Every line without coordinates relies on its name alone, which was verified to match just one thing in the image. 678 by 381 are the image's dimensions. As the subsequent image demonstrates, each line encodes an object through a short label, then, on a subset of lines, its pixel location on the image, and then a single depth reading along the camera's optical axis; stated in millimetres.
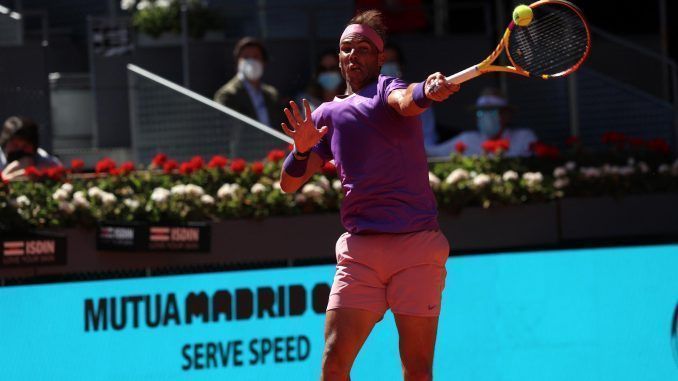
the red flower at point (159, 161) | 15687
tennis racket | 9219
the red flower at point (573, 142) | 17373
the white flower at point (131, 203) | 14092
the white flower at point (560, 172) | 15969
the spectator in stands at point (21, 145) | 15937
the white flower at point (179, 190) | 14422
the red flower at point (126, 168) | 15023
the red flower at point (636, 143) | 17431
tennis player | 9586
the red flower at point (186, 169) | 15312
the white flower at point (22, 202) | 13638
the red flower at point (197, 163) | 15367
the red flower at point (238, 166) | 15359
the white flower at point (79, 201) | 13883
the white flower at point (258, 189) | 14711
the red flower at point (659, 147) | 17156
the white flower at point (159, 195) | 14219
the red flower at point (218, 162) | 15375
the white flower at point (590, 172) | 15945
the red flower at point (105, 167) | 15117
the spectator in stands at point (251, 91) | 19219
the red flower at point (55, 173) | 14732
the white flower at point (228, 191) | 14625
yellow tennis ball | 8727
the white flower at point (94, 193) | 14117
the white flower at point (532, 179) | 15602
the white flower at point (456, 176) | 15242
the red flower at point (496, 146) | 16375
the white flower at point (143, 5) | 21844
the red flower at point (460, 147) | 16453
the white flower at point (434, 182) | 15055
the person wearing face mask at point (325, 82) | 19500
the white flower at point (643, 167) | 16375
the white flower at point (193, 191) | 14461
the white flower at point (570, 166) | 16250
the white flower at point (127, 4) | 22344
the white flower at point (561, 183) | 15776
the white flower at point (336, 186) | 15042
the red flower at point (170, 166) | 15375
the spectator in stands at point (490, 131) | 18828
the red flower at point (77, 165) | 15418
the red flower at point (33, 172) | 14672
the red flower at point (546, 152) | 16562
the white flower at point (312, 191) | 14766
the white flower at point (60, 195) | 13961
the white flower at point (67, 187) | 14258
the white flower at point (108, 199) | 14055
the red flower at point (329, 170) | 15359
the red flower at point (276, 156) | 15680
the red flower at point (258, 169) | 15391
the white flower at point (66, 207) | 13820
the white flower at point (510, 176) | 15648
